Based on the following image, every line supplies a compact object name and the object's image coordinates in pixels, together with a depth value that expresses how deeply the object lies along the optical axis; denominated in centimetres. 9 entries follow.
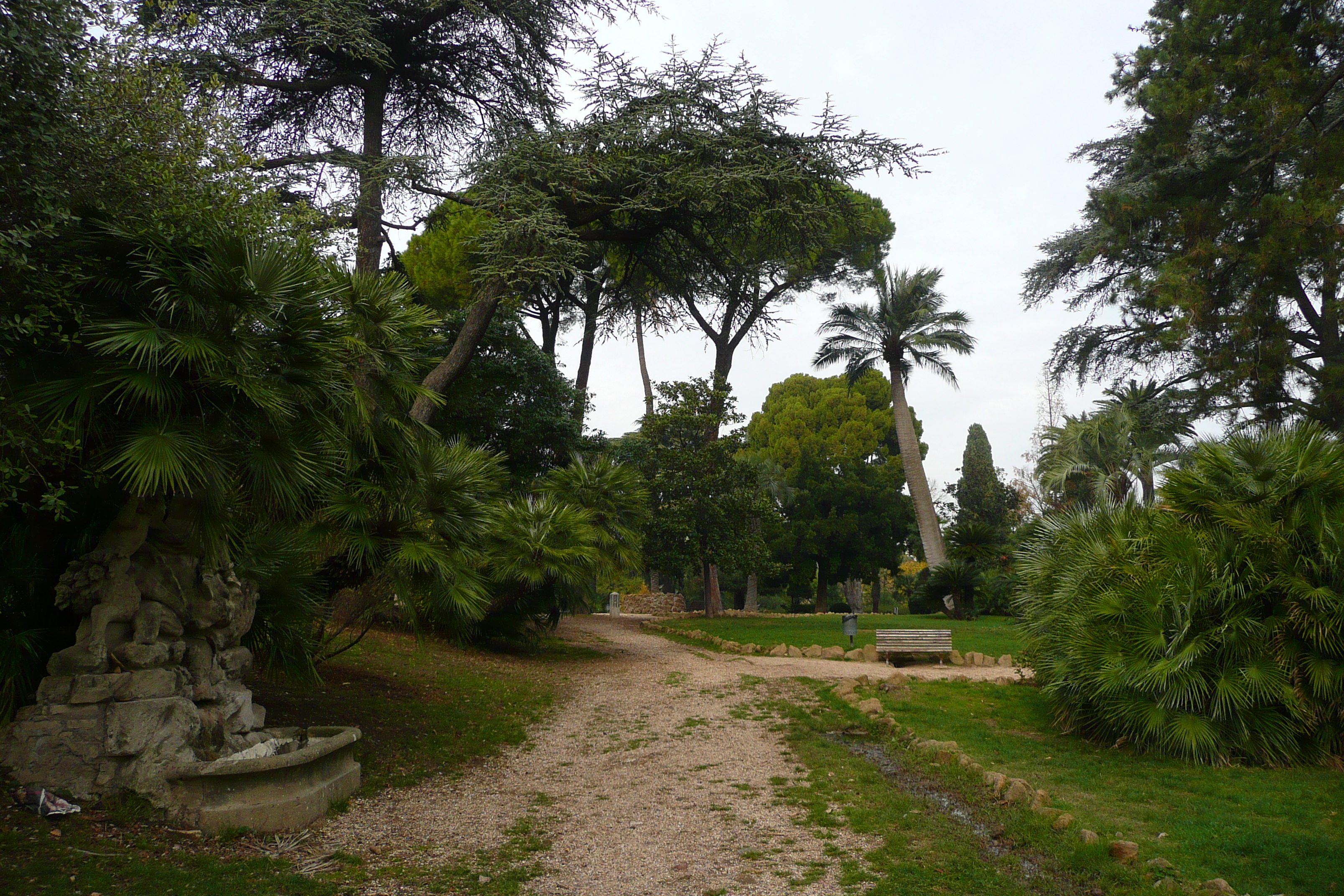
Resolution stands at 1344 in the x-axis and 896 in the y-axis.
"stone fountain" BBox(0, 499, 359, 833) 480
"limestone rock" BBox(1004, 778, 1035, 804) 595
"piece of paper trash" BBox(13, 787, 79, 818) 455
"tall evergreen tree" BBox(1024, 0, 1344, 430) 1723
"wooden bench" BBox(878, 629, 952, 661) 1427
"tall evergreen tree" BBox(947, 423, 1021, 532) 3834
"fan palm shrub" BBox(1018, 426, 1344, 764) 718
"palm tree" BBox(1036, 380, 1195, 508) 2597
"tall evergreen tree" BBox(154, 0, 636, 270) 1259
